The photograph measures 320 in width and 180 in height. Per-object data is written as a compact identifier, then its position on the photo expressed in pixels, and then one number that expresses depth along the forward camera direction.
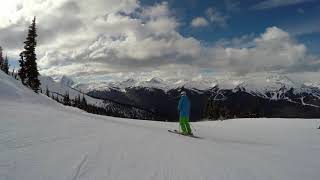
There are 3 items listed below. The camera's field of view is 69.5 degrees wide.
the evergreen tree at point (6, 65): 62.48
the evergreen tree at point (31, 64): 39.93
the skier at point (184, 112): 12.61
